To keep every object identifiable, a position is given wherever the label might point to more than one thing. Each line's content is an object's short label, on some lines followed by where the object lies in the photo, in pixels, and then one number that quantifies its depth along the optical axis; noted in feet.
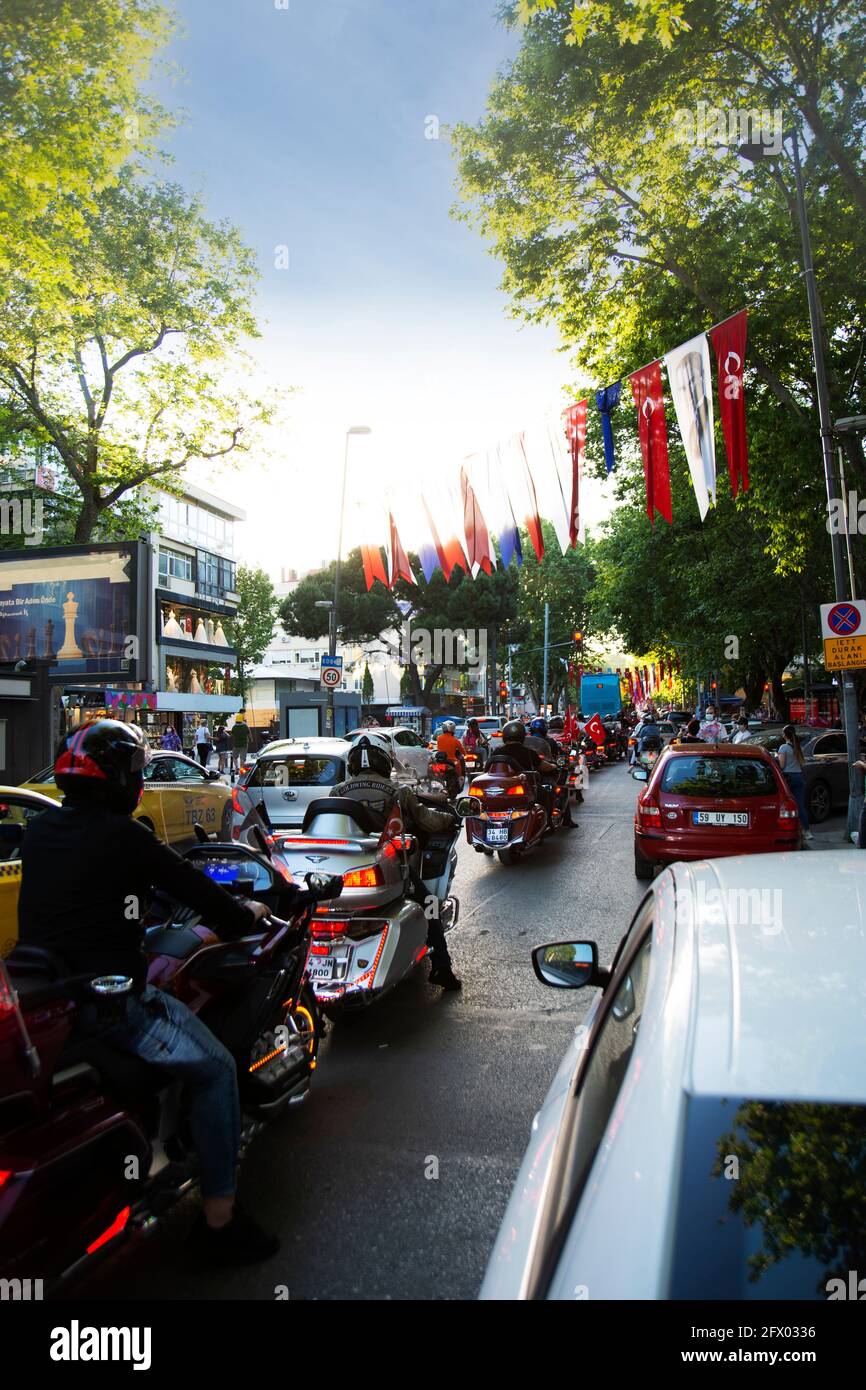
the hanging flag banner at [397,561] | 51.25
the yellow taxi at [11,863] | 18.78
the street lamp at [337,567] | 72.84
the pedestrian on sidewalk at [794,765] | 43.34
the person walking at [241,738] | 90.07
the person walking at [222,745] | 96.73
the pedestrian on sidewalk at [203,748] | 91.82
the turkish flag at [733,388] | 36.65
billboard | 53.11
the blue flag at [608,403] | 40.34
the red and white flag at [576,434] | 42.34
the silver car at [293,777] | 35.76
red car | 29.19
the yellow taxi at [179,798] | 34.45
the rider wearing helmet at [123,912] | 9.15
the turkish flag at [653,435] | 38.58
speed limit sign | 72.13
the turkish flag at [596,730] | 105.40
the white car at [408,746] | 72.49
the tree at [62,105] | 35.53
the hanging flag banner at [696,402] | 36.78
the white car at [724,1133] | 3.71
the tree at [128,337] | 60.75
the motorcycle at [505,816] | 37.45
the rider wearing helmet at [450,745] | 55.47
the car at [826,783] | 54.08
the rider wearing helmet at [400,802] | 20.22
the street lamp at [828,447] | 41.93
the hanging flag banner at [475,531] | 47.37
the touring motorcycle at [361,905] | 16.72
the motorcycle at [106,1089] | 7.14
